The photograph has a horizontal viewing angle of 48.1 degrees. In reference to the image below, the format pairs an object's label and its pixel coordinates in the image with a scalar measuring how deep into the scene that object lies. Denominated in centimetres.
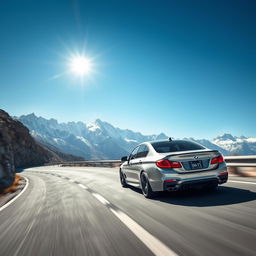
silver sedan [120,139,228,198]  596
